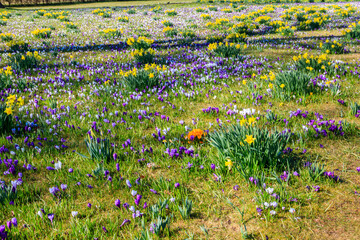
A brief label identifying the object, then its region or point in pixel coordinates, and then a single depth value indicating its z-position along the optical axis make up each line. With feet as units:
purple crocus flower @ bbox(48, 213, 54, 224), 7.75
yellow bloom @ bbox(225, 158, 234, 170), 9.33
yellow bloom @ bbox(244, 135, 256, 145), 9.01
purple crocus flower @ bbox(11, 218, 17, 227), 7.64
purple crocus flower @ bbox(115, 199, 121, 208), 8.45
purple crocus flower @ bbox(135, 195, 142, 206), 8.58
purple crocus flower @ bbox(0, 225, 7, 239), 7.15
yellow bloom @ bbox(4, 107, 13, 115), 12.46
